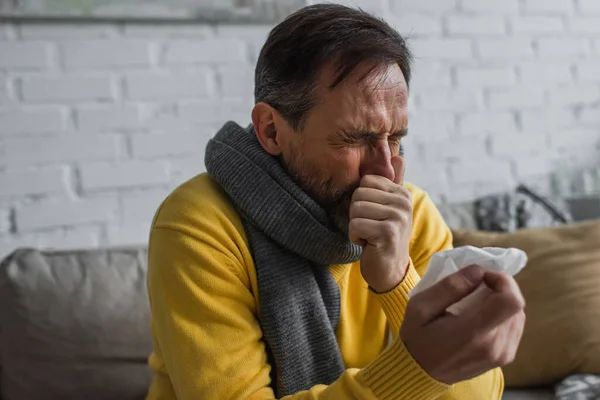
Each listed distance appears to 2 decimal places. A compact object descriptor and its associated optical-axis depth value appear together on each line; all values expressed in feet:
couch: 4.70
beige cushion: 4.96
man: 3.37
